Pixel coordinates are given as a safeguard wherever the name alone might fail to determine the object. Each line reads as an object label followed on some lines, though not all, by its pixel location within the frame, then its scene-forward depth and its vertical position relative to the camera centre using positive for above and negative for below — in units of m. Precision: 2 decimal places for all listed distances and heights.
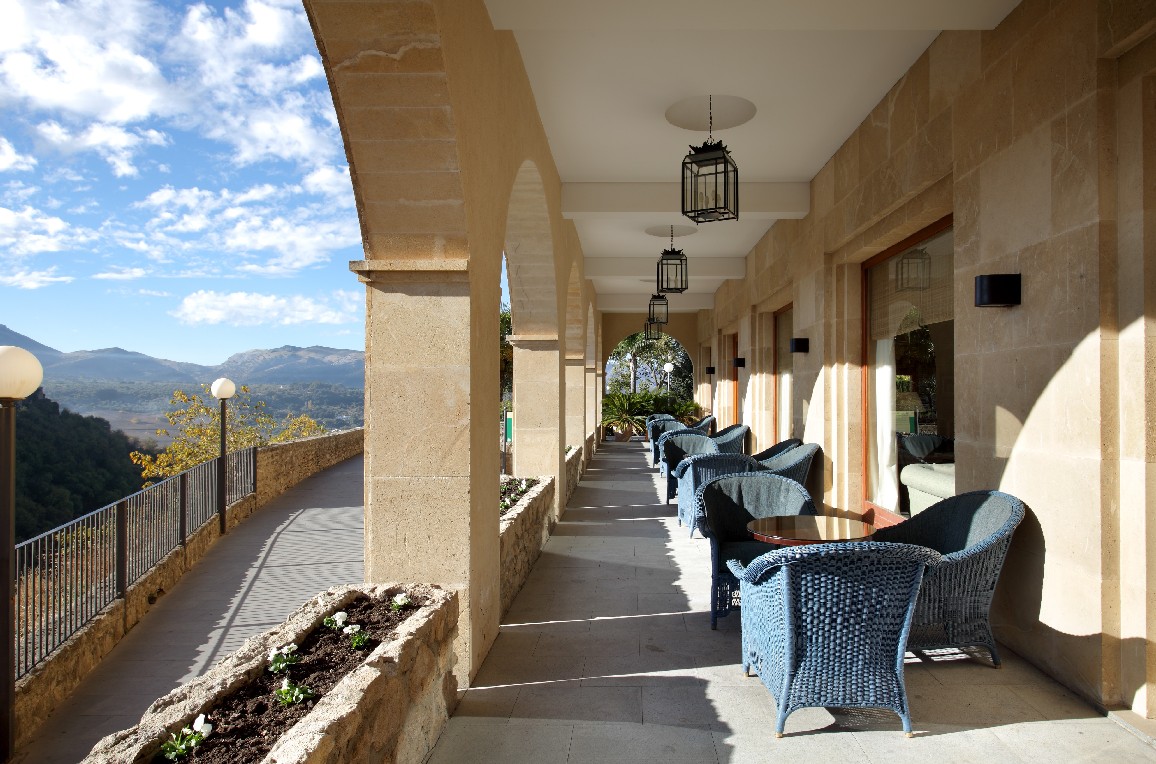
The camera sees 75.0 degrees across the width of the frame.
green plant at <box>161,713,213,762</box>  1.73 -0.82
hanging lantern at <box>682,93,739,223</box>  4.31 +1.23
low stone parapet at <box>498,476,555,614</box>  4.30 -0.97
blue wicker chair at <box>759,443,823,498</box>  6.23 -0.64
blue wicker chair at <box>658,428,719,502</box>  8.63 -0.65
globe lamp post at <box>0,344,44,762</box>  3.80 -0.55
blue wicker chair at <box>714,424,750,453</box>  9.38 -0.62
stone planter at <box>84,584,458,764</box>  1.71 -0.82
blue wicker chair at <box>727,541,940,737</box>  2.58 -0.80
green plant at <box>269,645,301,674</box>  2.27 -0.82
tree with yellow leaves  14.57 -0.79
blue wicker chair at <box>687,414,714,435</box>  12.79 -0.58
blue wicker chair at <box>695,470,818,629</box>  3.88 -0.69
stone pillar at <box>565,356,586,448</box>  10.87 -0.14
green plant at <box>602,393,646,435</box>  19.12 -0.56
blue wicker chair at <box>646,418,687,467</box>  11.82 -0.63
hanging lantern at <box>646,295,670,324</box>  11.58 +1.28
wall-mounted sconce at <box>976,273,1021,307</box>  3.28 +0.44
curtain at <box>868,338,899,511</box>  5.38 -0.32
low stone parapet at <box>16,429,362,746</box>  4.30 -1.71
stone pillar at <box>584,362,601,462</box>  15.06 -0.14
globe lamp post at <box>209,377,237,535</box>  9.37 -0.51
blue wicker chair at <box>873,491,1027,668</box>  3.05 -0.81
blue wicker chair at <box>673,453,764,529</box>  6.11 -0.63
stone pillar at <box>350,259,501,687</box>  3.09 -0.16
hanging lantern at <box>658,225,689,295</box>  7.57 +1.22
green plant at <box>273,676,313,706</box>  2.02 -0.82
